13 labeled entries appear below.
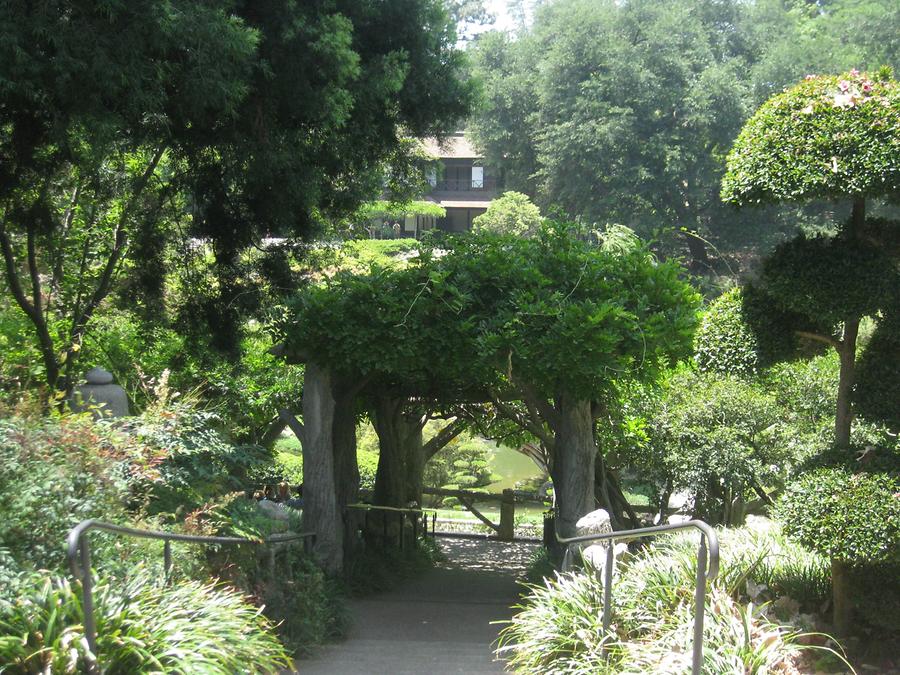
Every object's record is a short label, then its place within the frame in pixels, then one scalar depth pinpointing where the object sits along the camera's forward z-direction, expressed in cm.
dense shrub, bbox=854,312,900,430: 691
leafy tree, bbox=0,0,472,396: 716
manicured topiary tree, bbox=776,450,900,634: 623
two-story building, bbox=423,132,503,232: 4122
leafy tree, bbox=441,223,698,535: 819
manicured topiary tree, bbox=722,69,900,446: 638
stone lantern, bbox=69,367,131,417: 792
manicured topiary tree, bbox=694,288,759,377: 734
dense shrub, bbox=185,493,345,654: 682
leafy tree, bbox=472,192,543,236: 2692
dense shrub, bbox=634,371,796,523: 1162
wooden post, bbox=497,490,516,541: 1648
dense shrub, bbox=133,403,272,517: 682
